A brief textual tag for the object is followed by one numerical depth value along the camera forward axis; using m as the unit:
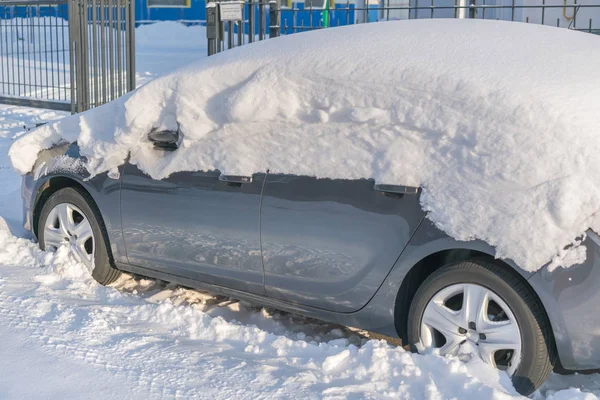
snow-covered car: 3.24
